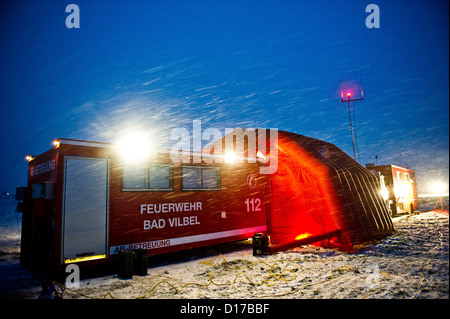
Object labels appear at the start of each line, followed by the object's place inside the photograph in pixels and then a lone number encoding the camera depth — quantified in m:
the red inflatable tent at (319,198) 8.56
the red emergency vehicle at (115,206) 6.16
